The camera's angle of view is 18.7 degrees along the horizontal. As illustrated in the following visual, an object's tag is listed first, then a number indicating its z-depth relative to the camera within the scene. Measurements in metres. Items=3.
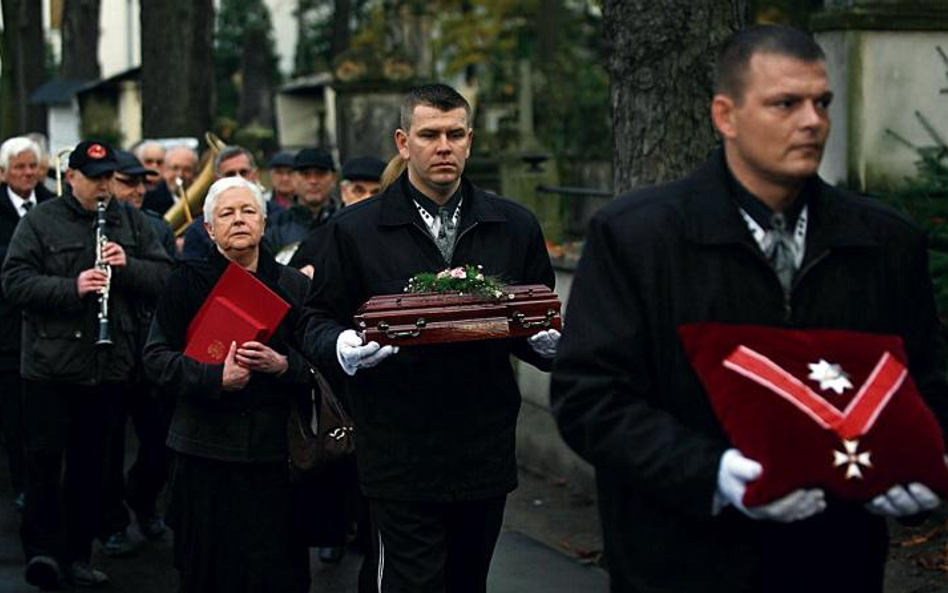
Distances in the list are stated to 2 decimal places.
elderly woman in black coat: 11.18
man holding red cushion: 6.18
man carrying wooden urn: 9.47
